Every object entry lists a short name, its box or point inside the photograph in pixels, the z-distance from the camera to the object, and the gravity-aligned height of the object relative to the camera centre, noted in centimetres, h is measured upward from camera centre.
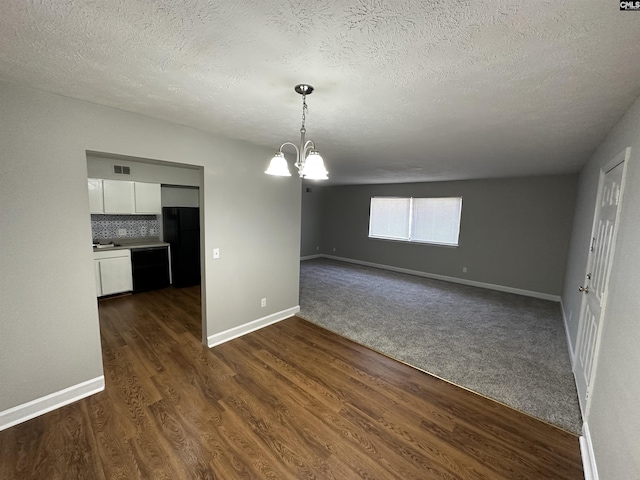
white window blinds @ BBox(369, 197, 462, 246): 617 -8
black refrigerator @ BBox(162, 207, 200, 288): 502 -61
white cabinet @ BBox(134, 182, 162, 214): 468 +19
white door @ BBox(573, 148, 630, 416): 191 -43
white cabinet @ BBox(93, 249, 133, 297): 425 -109
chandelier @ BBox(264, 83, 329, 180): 167 +33
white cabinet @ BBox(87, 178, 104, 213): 415 +18
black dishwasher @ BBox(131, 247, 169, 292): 468 -111
